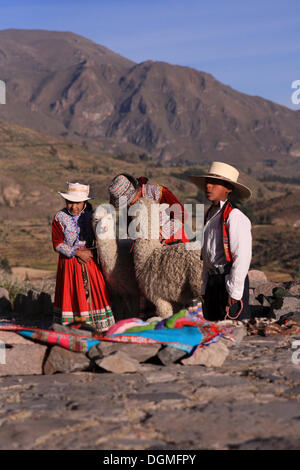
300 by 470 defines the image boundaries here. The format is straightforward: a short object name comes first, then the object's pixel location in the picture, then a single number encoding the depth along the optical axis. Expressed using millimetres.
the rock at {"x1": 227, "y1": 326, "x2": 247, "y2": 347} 5004
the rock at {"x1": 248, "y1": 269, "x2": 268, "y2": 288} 10312
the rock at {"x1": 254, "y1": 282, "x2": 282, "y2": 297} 8789
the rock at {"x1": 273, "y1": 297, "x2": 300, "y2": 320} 7048
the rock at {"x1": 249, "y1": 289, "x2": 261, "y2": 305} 7930
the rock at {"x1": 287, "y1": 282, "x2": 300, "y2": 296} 9001
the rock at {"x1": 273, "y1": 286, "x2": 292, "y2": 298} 7629
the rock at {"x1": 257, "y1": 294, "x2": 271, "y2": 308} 7419
